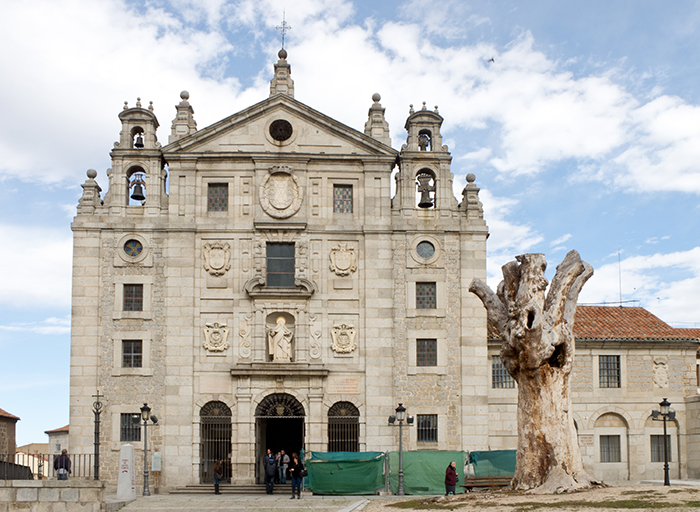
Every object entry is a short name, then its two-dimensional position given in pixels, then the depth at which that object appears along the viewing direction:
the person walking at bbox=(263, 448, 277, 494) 33.22
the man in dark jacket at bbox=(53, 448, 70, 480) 30.08
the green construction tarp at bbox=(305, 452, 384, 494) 31.64
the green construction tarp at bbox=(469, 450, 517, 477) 32.41
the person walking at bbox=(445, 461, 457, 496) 28.39
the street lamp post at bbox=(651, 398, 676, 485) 32.44
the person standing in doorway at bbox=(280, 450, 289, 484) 34.81
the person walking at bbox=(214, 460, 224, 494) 34.32
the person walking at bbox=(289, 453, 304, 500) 31.12
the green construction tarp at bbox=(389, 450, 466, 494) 32.00
